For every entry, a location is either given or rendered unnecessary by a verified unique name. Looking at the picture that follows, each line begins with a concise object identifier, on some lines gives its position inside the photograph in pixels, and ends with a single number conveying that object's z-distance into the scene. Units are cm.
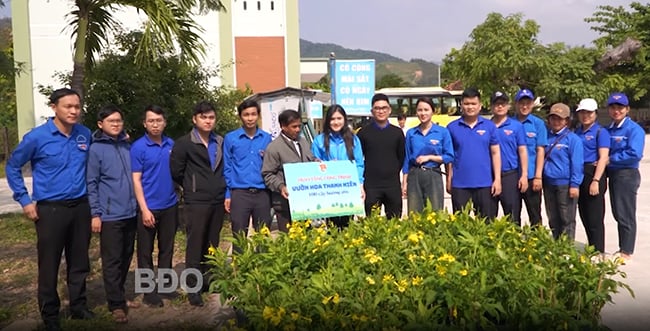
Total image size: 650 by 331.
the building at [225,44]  2541
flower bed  302
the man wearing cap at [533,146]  586
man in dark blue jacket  461
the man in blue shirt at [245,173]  510
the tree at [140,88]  845
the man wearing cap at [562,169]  577
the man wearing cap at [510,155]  571
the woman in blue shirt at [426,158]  557
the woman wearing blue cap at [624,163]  589
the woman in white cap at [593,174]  590
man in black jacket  502
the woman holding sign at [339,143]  528
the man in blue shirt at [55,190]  429
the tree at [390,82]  7481
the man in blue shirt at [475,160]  552
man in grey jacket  502
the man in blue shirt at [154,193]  485
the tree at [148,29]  720
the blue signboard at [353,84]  1120
